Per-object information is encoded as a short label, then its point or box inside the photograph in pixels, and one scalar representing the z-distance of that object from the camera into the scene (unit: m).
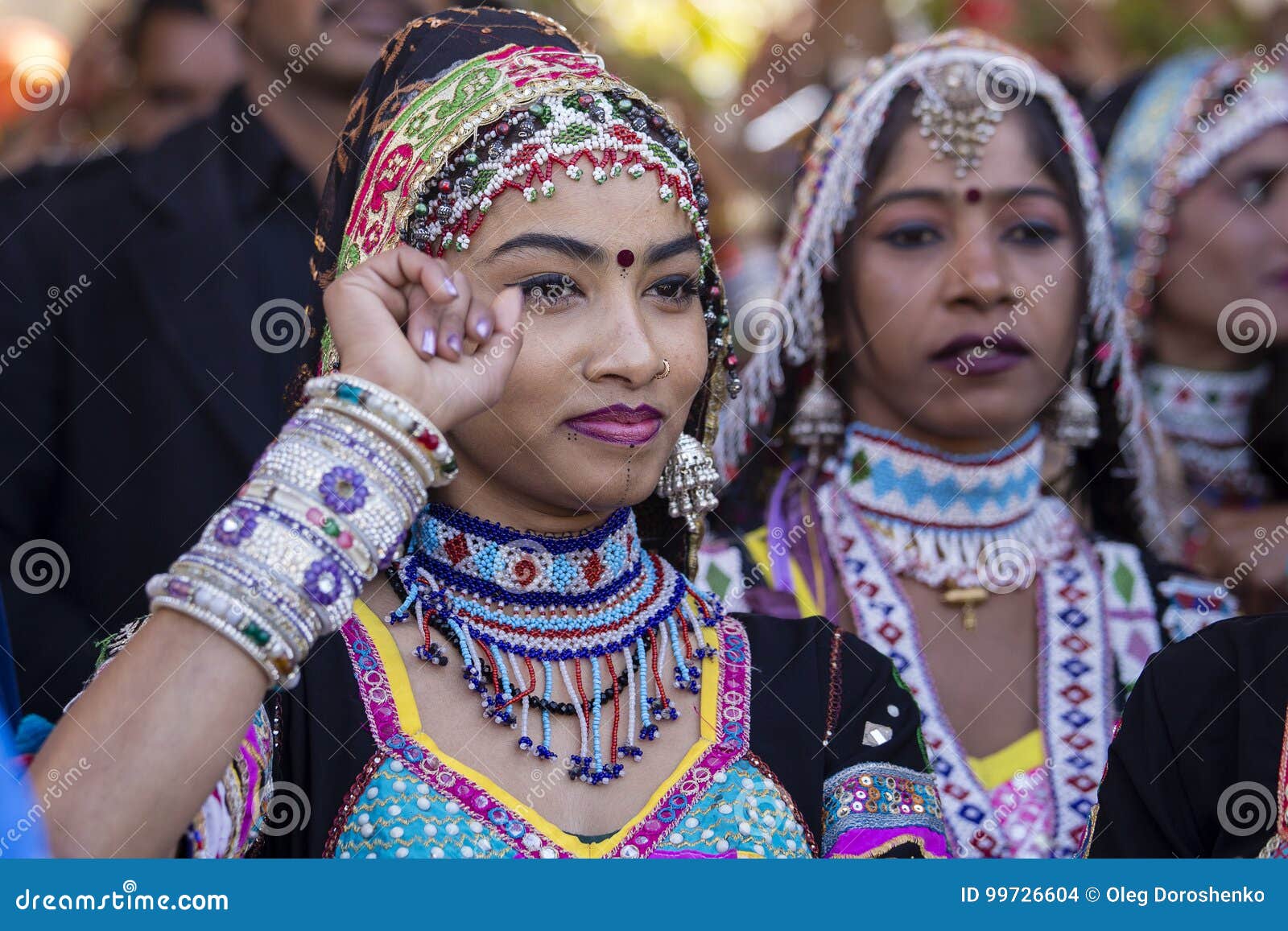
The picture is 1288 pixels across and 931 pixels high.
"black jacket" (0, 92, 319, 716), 3.72
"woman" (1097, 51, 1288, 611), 4.84
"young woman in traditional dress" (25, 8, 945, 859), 2.17
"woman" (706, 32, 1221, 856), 3.61
